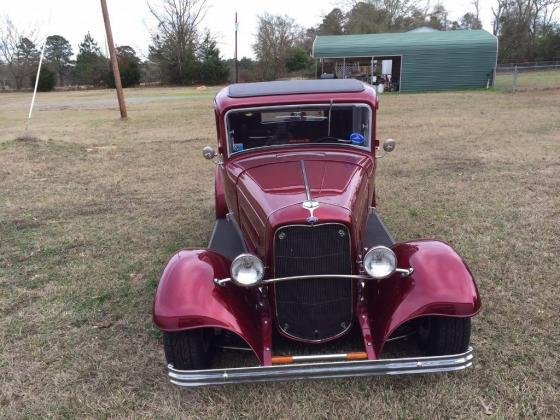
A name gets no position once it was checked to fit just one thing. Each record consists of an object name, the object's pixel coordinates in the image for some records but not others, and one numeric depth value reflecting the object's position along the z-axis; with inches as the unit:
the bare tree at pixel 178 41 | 1683.1
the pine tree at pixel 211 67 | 1651.1
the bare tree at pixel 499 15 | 1759.4
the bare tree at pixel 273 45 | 1691.7
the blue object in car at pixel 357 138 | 157.1
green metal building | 962.7
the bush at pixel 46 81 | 1571.1
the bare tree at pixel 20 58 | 1685.5
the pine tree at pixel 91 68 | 1685.5
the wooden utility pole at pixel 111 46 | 586.9
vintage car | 107.2
